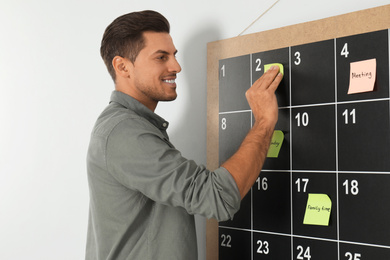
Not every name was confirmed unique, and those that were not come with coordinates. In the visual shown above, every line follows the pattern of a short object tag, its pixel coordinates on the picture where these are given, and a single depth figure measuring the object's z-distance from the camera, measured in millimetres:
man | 1163
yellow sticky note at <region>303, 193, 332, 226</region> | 1300
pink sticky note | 1239
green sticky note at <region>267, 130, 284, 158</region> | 1405
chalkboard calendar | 1229
